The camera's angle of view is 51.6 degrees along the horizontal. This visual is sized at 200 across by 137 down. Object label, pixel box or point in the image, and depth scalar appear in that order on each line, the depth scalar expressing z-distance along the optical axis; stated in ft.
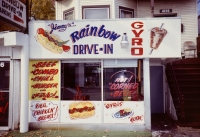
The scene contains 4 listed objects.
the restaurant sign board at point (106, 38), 26.14
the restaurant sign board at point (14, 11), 21.21
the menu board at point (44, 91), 27.32
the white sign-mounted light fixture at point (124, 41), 25.66
